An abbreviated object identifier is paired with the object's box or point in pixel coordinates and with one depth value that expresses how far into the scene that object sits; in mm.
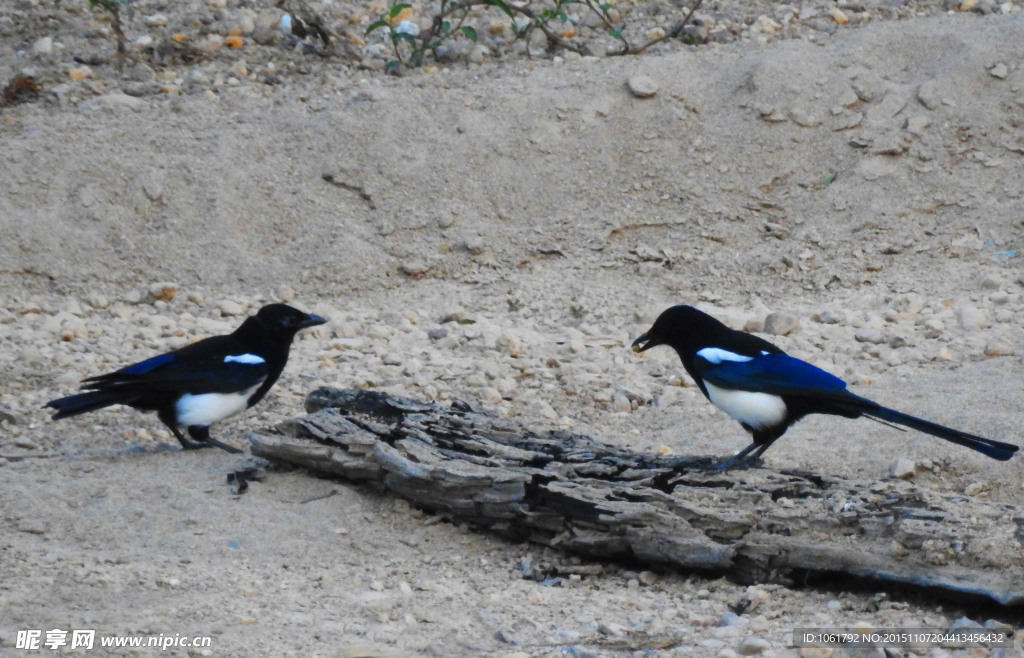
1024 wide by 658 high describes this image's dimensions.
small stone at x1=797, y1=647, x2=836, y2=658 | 7191
